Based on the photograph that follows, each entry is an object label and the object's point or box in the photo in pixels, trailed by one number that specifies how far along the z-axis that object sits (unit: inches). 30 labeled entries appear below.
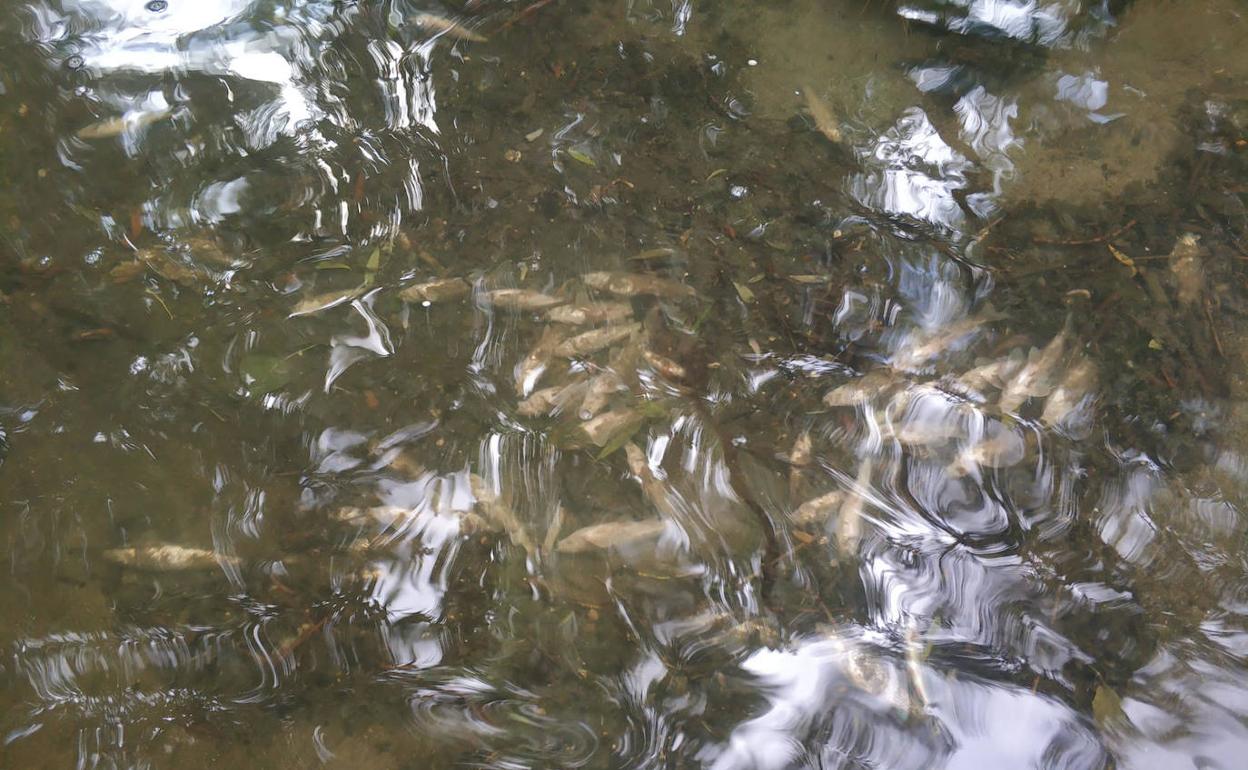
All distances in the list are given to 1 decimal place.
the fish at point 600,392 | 83.4
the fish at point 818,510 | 78.7
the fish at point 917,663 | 72.4
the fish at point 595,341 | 86.0
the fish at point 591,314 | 87.4
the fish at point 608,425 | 82.3
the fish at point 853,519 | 77.8
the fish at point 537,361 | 84.9
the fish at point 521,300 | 88.0
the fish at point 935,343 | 84.4
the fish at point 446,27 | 101.0
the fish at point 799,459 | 80.3
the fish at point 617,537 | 78.8
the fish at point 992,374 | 83.4
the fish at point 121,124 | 98.9
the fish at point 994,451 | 80.1
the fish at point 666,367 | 84.7
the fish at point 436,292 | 88.4
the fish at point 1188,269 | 86.2
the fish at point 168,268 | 90.5
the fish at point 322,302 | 88.1
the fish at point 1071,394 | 81.6
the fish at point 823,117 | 94.1
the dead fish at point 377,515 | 80.0
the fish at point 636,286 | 88.1
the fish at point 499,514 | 79.0
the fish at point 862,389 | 82.9
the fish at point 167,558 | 79.4
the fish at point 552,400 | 83.9
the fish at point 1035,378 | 82.6
